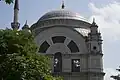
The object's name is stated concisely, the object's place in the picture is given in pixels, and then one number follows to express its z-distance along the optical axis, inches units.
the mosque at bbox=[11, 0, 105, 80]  1549.0
